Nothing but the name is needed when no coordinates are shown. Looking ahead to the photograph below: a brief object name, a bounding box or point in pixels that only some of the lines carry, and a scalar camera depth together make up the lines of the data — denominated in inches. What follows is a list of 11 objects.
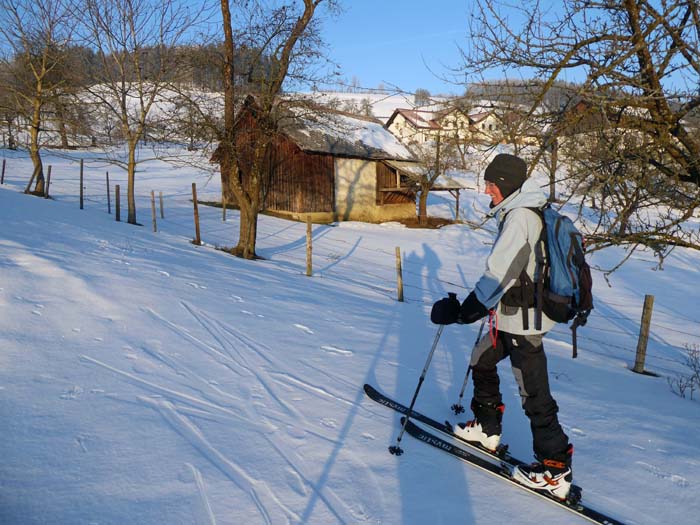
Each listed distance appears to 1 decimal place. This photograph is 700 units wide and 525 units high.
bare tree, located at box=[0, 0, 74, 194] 800.3
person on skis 120.7
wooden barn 1015.0
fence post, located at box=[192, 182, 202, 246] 607.8
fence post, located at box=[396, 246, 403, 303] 414.9
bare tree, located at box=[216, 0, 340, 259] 546.9
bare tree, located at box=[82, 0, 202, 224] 657.0
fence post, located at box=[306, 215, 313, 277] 476.7
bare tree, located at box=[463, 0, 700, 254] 179.2
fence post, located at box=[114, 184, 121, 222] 713.0
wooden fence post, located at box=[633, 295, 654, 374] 295.0
